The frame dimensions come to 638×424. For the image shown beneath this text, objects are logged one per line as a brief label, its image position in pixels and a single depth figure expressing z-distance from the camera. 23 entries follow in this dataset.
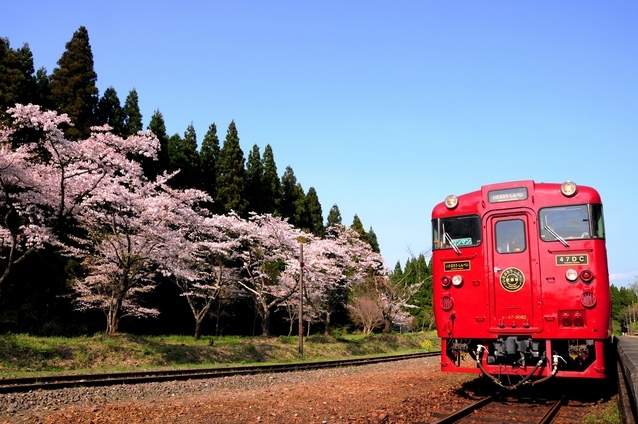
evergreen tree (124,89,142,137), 41.69
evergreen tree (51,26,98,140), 32.25
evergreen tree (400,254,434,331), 69.81
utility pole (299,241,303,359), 22.83
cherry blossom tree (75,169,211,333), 22.09
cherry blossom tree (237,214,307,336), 33.47
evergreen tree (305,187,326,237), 54.44
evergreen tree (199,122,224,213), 43.44
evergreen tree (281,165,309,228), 52.63
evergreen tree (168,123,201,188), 41.62
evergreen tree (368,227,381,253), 68.62
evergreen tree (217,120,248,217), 41.81
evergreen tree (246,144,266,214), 45.92
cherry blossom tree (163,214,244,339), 29.66
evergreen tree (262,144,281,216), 47.81
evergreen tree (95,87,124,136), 35.31
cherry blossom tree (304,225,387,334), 35.66
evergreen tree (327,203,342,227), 66.31
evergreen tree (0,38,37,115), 28.66
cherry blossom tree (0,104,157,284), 17.20
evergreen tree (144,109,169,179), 38.00
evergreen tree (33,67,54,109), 30.88
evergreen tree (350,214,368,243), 58.73
